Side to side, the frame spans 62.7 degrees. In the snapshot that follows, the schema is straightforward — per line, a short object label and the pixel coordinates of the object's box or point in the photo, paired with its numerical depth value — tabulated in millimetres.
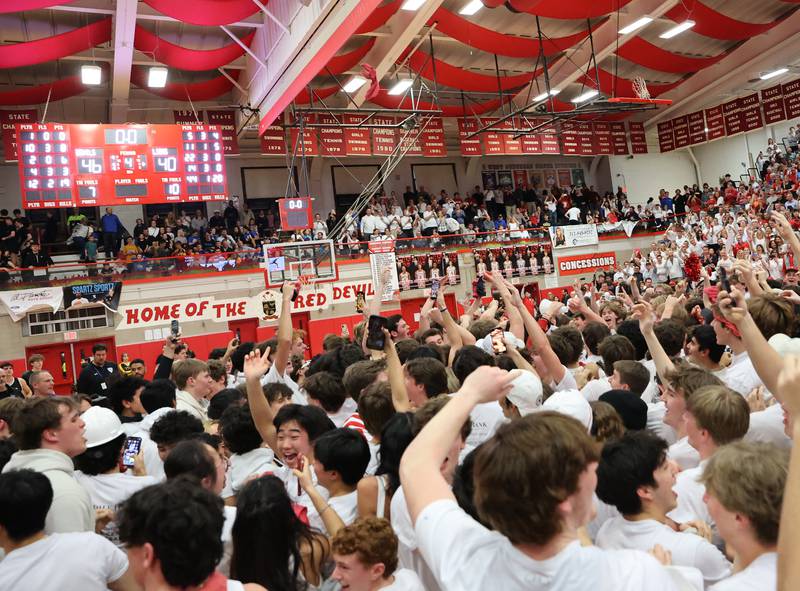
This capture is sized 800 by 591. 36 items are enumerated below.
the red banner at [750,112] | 23422
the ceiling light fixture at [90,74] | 13906
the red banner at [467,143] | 20617
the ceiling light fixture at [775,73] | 22266
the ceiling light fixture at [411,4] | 13048
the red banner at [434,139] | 20281
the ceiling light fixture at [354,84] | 17484
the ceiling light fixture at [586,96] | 21659
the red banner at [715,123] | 24469
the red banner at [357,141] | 18828
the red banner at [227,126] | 18172
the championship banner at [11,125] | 15148
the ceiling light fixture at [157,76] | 14993
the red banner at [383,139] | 19297
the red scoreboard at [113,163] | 12656
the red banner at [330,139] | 18484
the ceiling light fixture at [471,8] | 15680
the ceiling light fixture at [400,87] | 18644
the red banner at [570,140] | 23500
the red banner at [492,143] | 21047
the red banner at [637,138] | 25969
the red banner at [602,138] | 24516
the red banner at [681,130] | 25781
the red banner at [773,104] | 22766
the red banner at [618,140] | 25188
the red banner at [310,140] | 18156
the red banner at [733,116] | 23969
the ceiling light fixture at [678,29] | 18797
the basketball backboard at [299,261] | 15016
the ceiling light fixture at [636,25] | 17984
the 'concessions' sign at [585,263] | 21984
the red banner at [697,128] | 25094
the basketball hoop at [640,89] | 18891
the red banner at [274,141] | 17891
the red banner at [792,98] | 22266
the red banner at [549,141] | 22297
